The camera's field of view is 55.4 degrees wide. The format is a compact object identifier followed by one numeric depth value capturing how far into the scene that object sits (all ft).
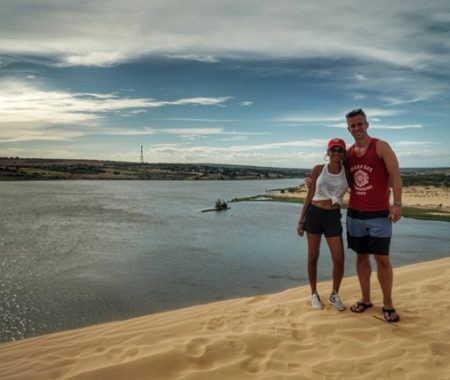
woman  18.93
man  17.65
